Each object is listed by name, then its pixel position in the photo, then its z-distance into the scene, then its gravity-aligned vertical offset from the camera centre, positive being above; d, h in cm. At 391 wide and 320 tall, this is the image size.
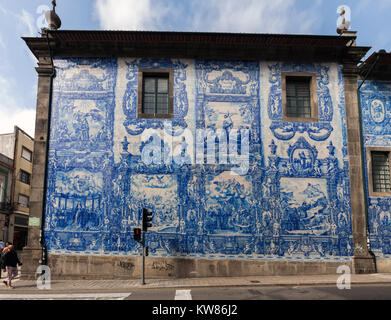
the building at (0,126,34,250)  3228 +359
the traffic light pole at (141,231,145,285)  1146 -165
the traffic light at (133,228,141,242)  1170 -40
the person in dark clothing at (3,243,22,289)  1134 -134
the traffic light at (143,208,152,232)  1180 +8
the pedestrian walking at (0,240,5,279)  1346 -138
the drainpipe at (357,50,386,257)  1347 +295
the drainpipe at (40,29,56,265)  1291 +150
